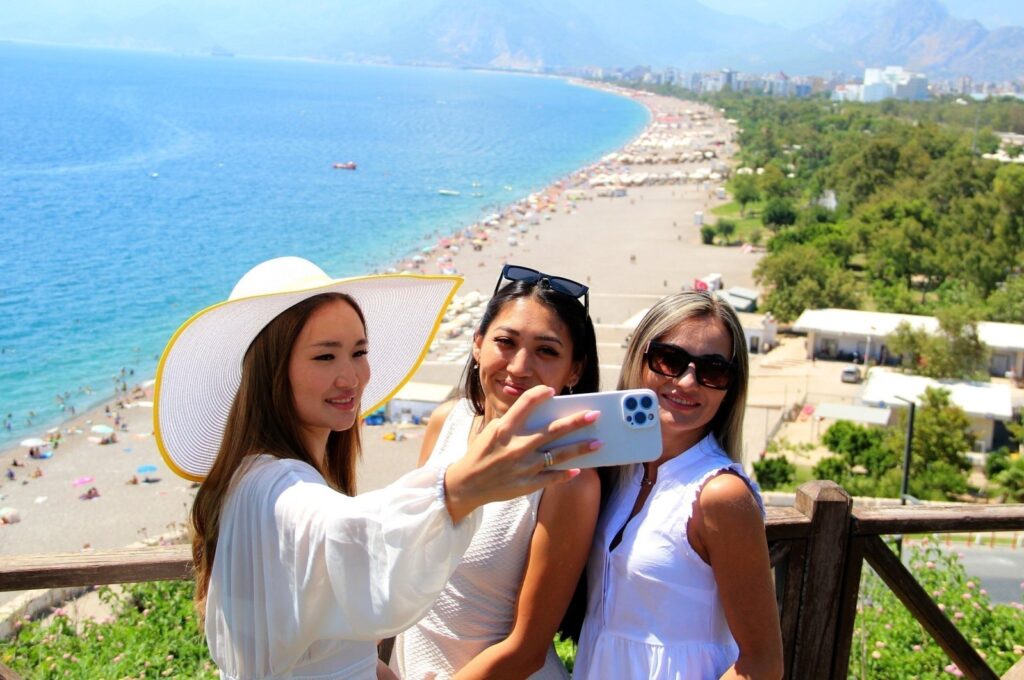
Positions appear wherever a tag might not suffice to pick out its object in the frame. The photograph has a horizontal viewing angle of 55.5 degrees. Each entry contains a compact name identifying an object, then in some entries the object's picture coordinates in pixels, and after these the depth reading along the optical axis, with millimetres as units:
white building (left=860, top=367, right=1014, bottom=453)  20156
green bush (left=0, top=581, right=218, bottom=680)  3336
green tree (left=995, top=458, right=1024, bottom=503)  15884
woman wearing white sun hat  1289
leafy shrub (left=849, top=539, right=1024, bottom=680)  3295
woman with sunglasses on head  1882
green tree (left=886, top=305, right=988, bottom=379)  23281
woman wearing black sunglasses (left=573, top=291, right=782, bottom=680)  1878
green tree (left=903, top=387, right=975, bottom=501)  16594
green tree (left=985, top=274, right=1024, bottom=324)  28188
